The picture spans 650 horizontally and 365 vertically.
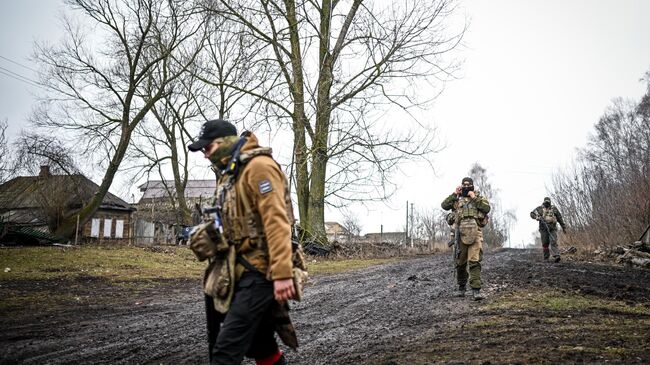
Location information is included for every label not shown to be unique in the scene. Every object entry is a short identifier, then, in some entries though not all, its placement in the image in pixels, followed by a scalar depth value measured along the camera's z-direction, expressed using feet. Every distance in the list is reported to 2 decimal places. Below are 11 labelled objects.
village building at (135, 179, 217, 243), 158.81
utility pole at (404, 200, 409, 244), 130.22
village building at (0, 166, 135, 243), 91.15
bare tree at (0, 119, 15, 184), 82.64
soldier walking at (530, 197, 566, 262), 58.29
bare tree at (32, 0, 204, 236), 78.64
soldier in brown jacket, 10.11
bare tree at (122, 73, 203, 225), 100.68
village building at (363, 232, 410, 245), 121.93
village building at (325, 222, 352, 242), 90.78
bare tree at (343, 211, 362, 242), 86.72
